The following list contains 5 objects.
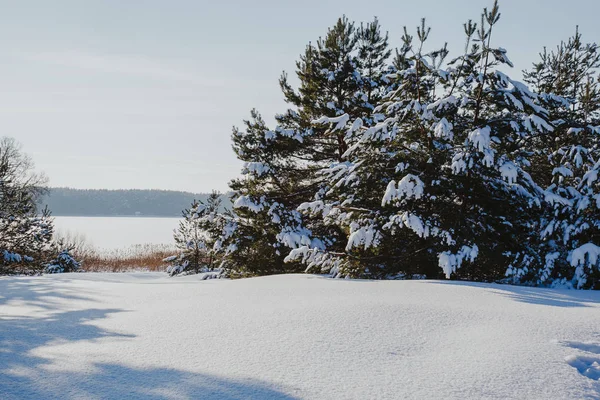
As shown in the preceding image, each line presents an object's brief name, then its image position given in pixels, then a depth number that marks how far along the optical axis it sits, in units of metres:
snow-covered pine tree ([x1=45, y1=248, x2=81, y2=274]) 18.18
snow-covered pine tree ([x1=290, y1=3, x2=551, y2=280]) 7.13
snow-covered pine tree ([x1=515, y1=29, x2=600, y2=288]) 7.21
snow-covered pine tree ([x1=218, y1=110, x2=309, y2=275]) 11.05
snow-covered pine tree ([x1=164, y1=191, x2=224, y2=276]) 18.34
